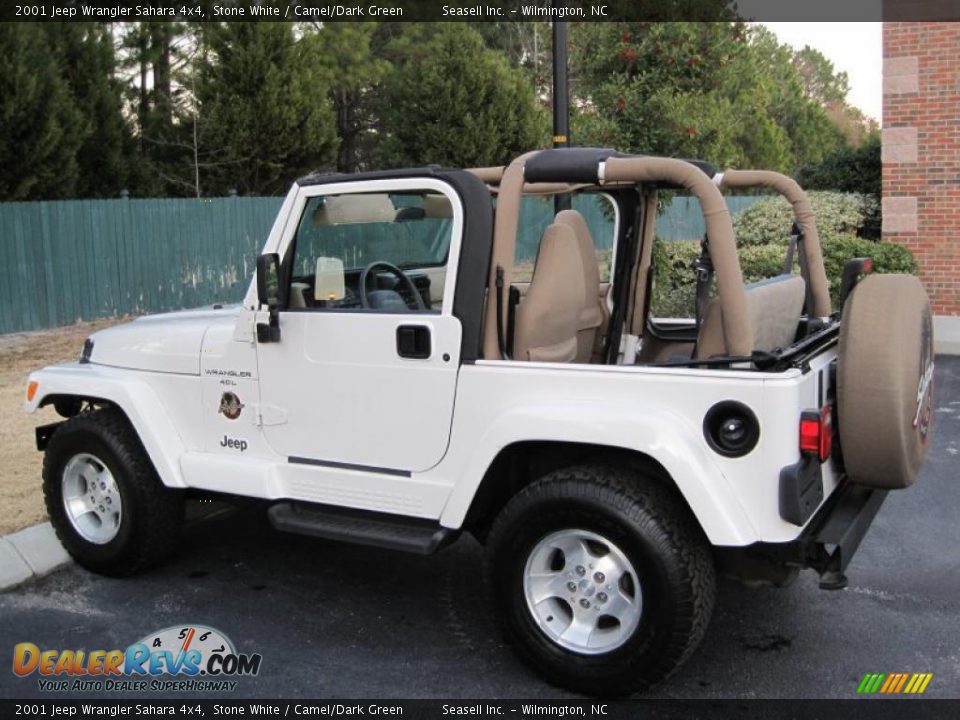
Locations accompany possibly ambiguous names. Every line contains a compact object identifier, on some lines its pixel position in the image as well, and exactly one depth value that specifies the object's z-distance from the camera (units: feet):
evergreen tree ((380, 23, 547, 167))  72.54
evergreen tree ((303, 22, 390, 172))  83.35
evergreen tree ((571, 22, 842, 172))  39.52
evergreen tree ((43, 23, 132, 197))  58.85
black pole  31.12
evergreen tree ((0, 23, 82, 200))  46.91
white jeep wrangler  12.01
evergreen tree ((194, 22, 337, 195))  64.90
